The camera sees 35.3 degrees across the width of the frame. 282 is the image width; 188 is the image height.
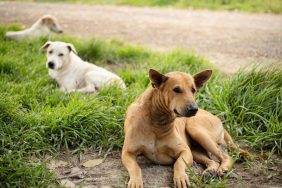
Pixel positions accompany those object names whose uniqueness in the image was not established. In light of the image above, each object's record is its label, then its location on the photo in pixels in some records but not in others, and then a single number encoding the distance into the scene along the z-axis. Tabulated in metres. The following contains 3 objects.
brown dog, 4.07
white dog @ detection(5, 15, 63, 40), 8.52
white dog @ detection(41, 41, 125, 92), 6.68
